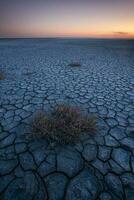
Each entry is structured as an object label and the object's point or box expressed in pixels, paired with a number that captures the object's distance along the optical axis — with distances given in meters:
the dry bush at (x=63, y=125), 2.50
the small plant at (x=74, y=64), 8.15
